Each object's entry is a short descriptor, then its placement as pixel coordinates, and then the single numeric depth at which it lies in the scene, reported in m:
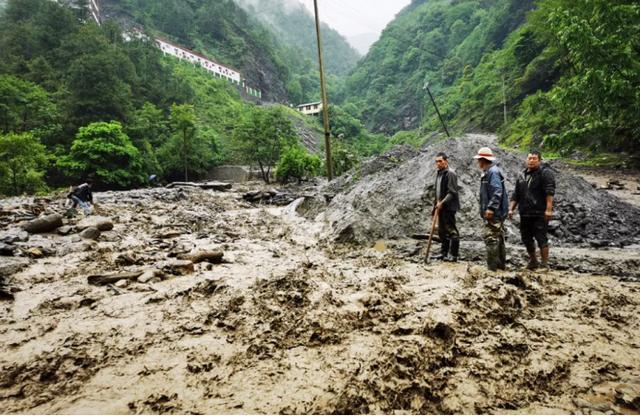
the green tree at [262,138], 35.88
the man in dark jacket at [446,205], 5.79
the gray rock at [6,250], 5.91
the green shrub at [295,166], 29.83
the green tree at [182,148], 34.50
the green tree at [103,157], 24.67
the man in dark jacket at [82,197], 10.70
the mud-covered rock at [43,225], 7.79
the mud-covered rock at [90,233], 7.44
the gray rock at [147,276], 4.72
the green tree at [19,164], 18.44
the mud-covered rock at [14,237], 6.61
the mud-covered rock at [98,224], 8.12
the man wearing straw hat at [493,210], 4.96
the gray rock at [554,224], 7.20
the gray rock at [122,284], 4.57
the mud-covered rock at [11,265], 5.12
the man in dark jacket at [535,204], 4.96
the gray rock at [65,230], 7.88
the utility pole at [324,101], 13.47
